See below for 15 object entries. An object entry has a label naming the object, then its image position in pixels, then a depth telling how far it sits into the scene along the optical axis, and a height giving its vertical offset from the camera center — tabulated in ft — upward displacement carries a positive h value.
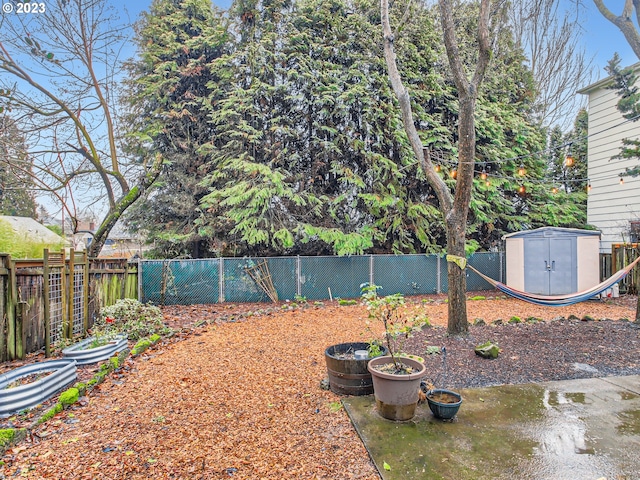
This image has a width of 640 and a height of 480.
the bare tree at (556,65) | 40.50 +20.85
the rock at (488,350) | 12.48 -3.95
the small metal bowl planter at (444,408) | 8.18 -3.95
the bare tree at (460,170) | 14.28 +2.95
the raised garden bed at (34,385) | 8.43 -3.76
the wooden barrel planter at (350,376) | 9.80 -3.80
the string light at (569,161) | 21.49 +4.84
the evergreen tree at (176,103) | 29.09 +11.90
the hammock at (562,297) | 17.90 -2.93
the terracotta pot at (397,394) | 8.30 -3.67
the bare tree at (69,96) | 21.61 +9.80
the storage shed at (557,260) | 26.00 -1.53
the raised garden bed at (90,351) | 12.26 -3.97
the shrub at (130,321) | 16.08 -3.86
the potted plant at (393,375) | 8.33 -3.33
